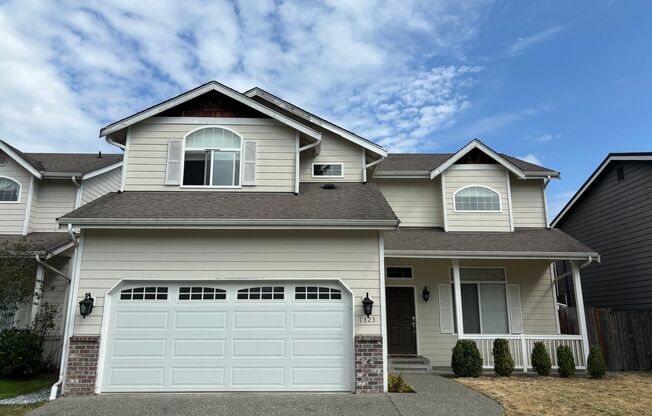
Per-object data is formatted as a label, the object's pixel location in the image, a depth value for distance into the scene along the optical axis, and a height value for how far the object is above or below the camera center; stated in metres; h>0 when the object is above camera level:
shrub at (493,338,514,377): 11.07 -1.03
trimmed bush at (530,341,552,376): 11.23 -1.06
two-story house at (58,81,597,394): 9.08 +1.08
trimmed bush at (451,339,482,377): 10.88 -1.04
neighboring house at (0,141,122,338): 12.77 +3.45
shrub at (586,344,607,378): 10.98 -1.15
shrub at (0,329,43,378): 10.57 -0.86
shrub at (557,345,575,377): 11.05 -1.10
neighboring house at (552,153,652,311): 13.68 +2.84
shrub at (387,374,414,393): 9.13 -1.38
